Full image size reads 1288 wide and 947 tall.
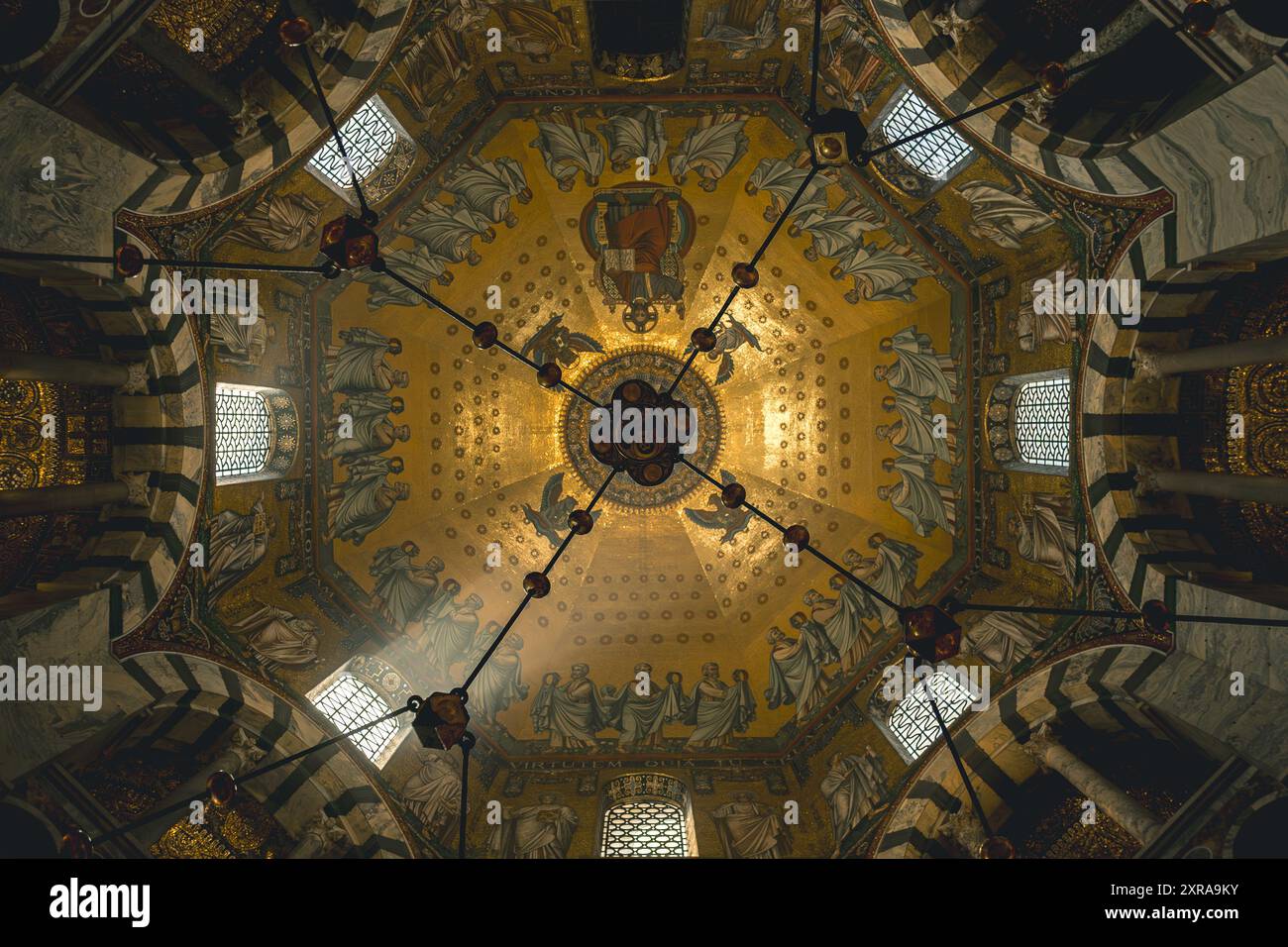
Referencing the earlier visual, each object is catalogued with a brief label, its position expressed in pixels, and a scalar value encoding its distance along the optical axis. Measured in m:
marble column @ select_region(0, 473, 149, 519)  9.97
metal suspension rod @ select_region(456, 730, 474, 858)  10.79
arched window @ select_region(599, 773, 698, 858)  14.49
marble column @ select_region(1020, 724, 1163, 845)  10.31
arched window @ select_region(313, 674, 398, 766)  13.96
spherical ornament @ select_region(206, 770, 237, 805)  9.86
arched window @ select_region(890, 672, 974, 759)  13.51
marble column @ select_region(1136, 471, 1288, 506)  9.42
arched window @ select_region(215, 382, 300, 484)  13.12
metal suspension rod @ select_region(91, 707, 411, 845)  10.67
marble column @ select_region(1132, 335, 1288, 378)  9.16
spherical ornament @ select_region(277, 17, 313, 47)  8.67
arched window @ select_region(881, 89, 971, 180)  12.46
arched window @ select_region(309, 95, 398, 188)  12.81
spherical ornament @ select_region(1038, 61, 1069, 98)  8.80
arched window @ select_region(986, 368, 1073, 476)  12.66
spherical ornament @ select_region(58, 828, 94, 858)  10.14
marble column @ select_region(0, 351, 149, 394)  9.55
